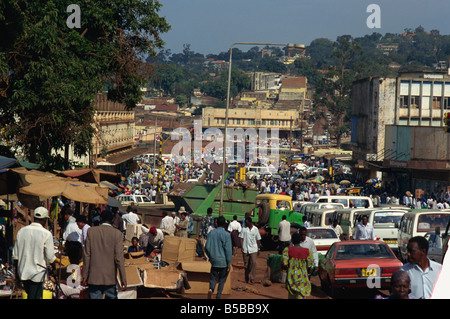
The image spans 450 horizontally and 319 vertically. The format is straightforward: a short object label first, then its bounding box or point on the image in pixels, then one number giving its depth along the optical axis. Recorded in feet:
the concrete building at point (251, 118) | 408.05
